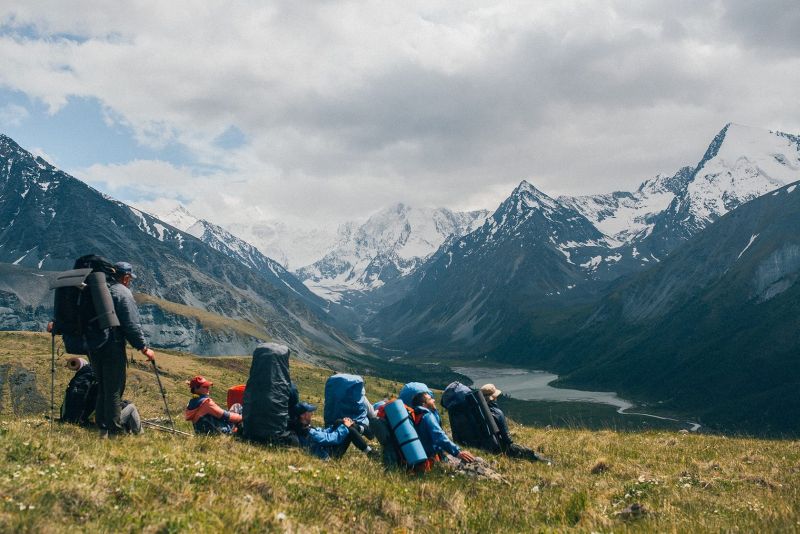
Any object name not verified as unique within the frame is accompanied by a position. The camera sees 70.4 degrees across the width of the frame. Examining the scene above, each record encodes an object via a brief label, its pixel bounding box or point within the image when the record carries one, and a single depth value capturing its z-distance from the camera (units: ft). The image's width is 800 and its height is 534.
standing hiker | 41.50
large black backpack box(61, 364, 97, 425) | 47.47
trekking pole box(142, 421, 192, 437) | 48.10
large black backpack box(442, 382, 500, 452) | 51.65
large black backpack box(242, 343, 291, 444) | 44.37
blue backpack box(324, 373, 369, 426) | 48.29
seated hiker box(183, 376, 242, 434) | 51.60
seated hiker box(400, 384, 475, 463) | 42.50
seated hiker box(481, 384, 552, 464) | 49.73
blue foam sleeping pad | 39.86
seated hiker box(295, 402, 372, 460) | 44.29
